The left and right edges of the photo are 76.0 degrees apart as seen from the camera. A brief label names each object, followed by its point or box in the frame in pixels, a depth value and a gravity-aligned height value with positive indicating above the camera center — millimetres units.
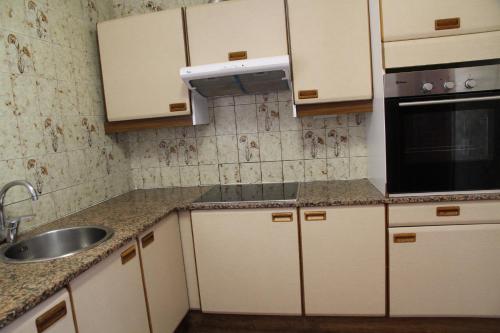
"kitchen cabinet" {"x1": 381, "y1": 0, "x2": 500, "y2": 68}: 1548 +428
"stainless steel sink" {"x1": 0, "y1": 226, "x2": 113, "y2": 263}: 1411 -429
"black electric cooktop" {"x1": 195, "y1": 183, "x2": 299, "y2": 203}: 1888 -373
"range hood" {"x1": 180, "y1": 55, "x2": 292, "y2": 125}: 1691 +323
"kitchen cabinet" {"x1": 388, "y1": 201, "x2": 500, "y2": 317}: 1630 -720
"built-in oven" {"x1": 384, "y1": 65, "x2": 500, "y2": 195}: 1545 -57
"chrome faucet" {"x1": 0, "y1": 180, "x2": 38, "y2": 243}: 1346 -305
